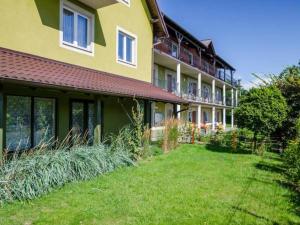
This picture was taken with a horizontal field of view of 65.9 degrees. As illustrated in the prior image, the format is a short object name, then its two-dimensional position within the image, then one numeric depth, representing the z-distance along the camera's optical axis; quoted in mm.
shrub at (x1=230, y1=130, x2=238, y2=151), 13432
